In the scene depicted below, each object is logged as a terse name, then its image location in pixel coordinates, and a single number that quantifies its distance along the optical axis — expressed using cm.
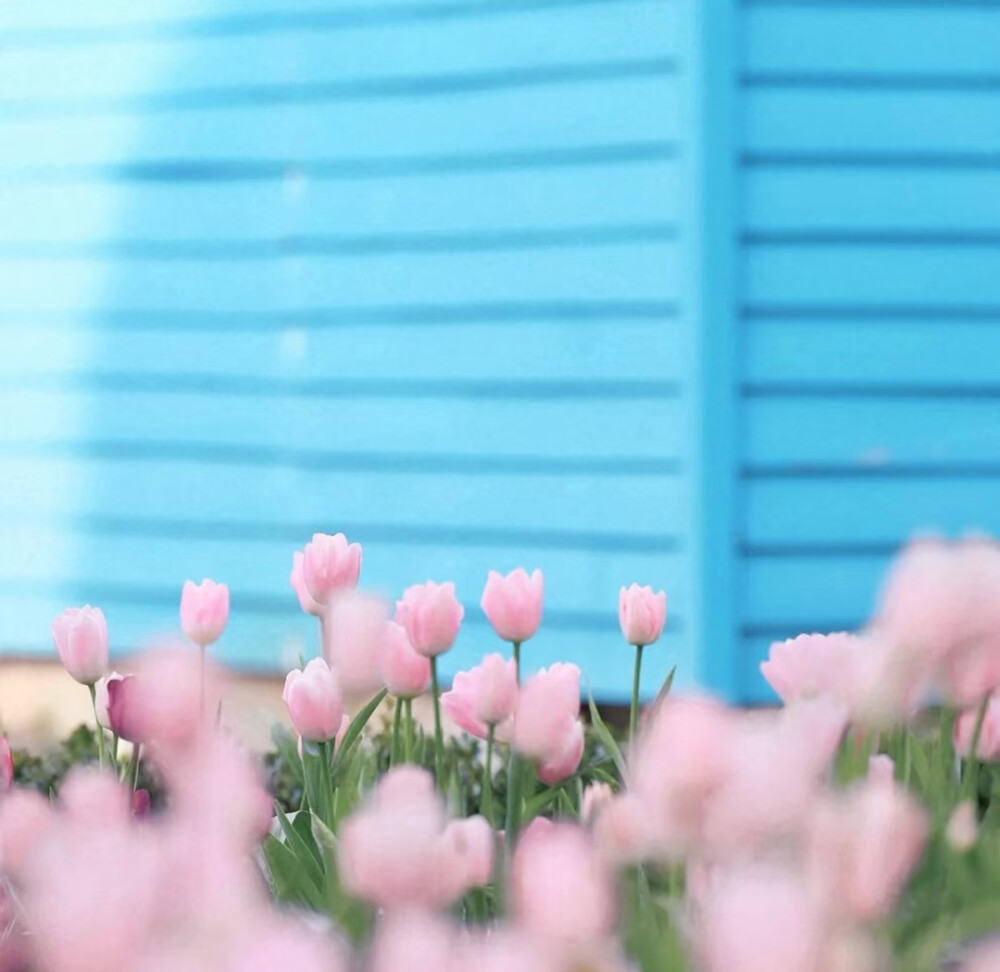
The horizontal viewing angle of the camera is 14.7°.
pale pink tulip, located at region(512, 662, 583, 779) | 302
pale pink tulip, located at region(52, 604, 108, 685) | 333
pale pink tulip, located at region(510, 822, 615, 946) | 229
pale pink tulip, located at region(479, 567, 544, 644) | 331
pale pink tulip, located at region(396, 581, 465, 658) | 324
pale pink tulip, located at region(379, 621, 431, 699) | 326
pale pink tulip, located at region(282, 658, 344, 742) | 319
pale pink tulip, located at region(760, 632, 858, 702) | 312
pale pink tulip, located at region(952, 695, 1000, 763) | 324
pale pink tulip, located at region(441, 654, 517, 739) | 314
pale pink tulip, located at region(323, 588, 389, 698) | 301
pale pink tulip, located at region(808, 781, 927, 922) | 235
